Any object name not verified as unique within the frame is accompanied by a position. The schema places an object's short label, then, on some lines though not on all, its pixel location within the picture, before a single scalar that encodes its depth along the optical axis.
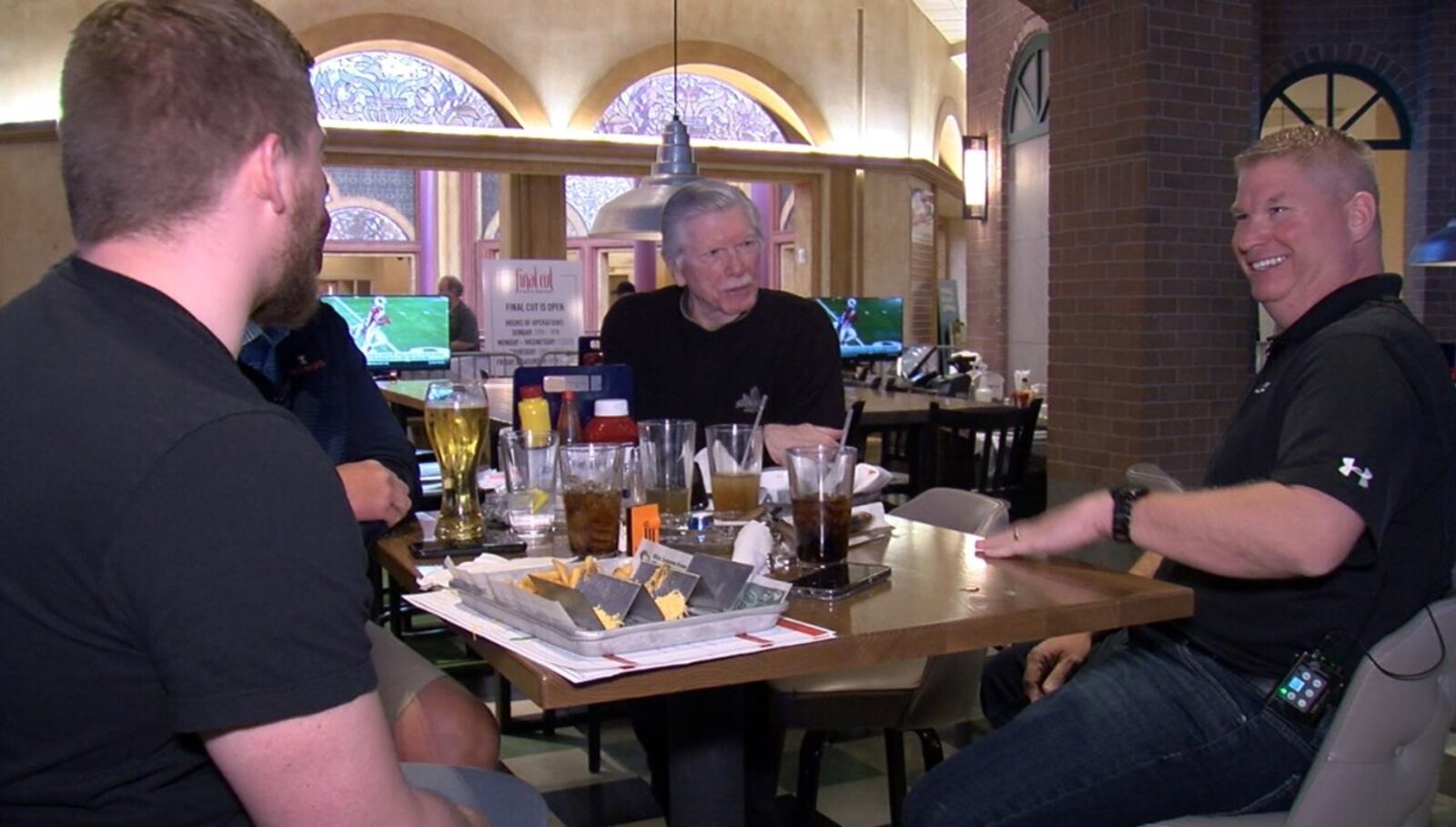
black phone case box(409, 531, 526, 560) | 1.98
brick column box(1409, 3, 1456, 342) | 7.71
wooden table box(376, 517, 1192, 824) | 1.40
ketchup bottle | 2.31
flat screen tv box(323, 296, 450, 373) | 7.12
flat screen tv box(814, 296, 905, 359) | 8.47
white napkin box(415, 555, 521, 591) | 1.77
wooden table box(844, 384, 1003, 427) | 5.39
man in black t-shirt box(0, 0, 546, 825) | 0.92
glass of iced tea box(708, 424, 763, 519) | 2.10
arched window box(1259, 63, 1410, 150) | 7.87
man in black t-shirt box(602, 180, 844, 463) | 3.09
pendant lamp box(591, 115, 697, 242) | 6.46
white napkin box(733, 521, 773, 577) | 1.77
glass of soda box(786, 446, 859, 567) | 1.86
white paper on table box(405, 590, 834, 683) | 1.35
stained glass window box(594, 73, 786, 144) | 11.75
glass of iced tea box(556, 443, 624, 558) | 1.91
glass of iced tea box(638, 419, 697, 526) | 2.10
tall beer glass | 2.09
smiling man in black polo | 1.77
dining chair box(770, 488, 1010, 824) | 2.40
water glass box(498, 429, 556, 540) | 2.19
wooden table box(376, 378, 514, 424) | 5.48
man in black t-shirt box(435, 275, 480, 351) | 10.45
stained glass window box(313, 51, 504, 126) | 10.54
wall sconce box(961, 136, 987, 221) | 10.35
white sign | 7.23
